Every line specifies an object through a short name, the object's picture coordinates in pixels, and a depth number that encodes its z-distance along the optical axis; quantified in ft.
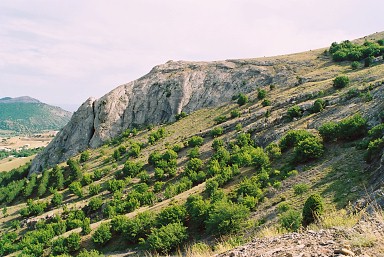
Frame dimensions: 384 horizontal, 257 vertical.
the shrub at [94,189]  233.76
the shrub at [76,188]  238.27
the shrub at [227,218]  121.39
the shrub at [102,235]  160.56
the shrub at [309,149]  146.10
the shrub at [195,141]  240.44
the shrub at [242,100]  279.28
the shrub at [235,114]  256.56
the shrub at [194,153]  222.28
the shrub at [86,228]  176.63
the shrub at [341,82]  215.92
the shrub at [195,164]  208.23
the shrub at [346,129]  146.61
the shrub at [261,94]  270.05
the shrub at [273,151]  167.83
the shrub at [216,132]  237.90
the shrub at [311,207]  90.81
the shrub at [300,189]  123.34
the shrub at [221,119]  264.44
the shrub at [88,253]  140.60
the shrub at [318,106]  193.06
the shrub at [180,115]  325.83
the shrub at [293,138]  166.09
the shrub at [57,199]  241.76
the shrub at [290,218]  82.56
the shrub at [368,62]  253.94
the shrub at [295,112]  200.44
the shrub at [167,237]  130.93
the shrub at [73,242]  164.25
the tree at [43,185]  274.75
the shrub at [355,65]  262.36
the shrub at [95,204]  211.20
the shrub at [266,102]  246.06
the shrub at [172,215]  144.87
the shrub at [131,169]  237.66
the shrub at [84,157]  309.83
